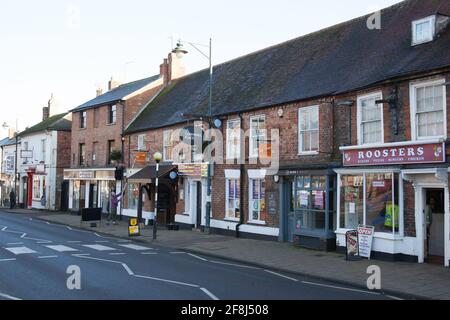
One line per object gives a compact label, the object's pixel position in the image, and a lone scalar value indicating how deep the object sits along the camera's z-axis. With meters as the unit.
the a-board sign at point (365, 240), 14.77
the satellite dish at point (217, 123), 22.16
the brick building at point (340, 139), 13.80
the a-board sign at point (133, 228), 21.14
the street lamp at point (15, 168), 43.89
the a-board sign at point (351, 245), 14.53
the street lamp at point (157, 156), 21.56
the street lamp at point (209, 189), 21.97
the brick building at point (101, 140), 31.59
